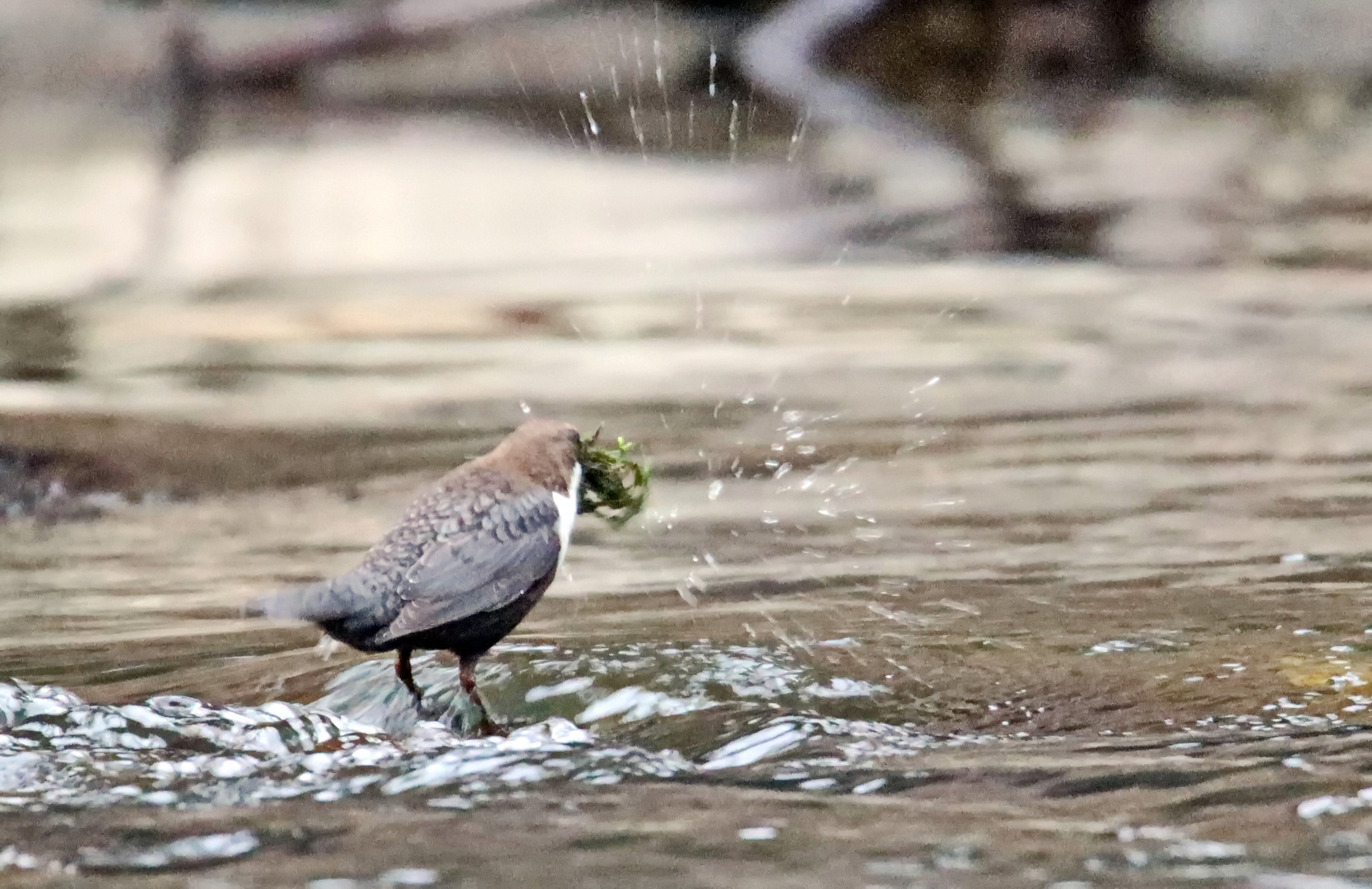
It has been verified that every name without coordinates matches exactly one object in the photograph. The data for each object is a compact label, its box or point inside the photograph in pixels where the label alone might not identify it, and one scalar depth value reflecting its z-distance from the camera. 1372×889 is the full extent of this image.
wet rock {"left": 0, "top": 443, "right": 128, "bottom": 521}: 12.77
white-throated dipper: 7.69
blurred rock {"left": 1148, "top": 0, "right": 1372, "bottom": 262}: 22.22
